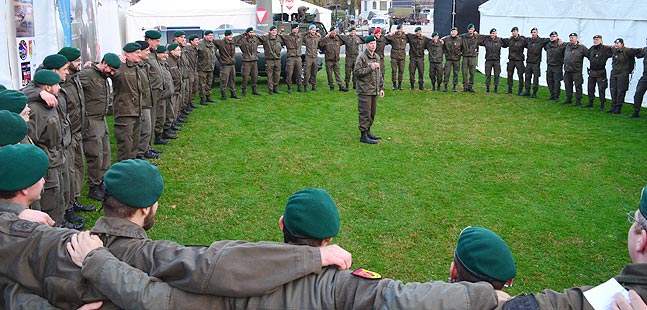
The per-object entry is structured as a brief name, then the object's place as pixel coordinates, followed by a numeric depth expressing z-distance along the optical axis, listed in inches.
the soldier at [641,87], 503.2
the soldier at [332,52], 639.8
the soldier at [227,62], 564.7
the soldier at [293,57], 610.9
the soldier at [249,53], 579.9
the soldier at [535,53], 598.9
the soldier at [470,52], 638.5
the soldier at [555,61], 576.4
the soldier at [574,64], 551.8
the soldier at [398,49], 647.8
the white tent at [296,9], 1209.4
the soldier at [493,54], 630.5
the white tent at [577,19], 573.3
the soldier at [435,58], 640.4
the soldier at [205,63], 541.6
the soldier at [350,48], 650.8
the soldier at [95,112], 296.5
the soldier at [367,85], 401.7
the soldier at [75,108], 269.7
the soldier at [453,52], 639.8
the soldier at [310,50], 631.2
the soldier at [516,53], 615.2
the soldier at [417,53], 650.2
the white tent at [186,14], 735.1
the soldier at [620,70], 517.7
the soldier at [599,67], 531.5
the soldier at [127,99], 324.8
